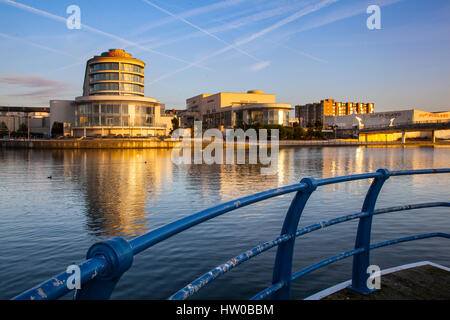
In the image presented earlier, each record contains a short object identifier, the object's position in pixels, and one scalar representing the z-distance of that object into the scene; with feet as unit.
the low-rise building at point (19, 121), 447.34
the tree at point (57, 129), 352.81
